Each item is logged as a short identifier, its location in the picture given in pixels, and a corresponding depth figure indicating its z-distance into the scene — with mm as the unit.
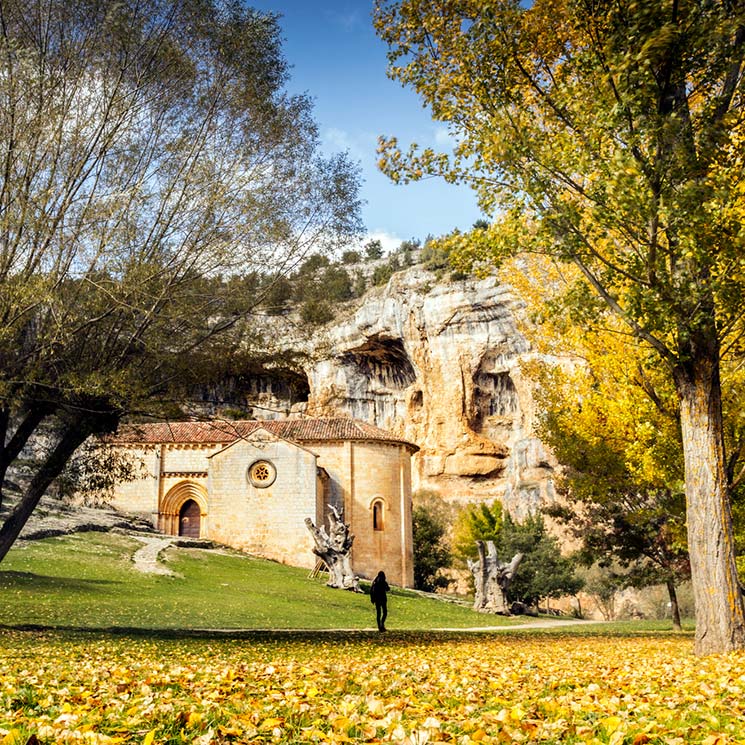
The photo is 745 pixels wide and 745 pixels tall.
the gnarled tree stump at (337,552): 35656
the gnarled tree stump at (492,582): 35594
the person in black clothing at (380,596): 20094
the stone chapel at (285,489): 44656
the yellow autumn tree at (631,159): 10398
